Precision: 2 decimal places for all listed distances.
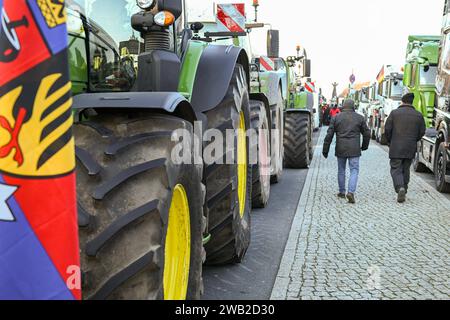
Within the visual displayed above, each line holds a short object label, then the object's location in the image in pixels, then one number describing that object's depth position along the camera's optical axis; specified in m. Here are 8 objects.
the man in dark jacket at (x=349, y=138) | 8.45
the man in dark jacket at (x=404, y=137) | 8.55
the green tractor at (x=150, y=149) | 2.41
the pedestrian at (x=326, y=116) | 34.87
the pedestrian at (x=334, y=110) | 24.80
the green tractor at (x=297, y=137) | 11.00
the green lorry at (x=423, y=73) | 12.12
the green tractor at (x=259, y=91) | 6.63
